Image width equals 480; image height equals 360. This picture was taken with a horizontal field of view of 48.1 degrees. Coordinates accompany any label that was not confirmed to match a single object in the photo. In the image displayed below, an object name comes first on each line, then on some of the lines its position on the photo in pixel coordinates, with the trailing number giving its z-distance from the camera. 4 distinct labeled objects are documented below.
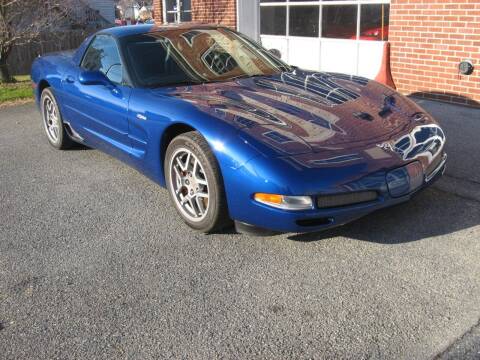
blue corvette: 3.13
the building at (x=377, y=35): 6.68
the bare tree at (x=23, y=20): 11.88
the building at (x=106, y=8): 36.19
